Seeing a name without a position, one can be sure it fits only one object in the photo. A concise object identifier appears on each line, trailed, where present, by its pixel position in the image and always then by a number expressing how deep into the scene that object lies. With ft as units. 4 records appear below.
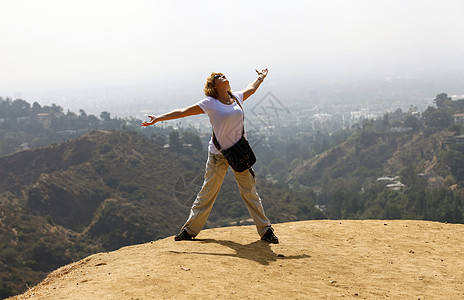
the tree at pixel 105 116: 314.96
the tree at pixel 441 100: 305.41
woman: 18.42
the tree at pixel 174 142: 203.62
